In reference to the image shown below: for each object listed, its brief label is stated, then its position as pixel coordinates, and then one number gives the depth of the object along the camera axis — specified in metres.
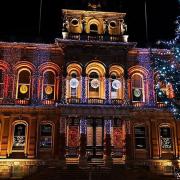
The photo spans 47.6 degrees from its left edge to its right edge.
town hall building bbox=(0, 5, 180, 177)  18.47
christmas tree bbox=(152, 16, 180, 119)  13.38
